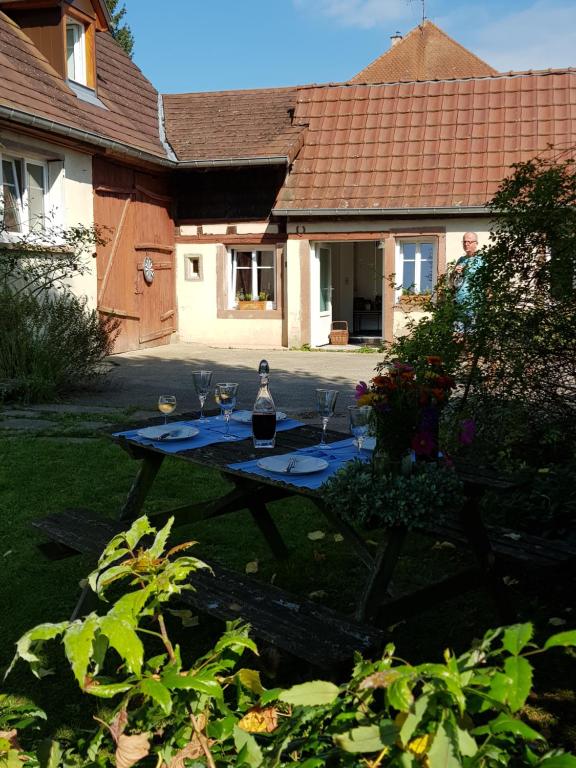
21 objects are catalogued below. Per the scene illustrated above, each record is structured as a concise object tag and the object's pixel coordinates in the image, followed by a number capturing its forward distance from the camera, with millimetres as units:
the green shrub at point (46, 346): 9062
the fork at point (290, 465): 3311
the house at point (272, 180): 14141
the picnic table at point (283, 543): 2604
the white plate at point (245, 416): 4328
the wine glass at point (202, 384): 4418
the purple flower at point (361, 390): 3024
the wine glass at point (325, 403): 3850
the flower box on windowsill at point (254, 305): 16234
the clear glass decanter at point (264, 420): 3738
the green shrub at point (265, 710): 972
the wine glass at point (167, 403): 4207
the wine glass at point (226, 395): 4082
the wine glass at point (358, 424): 3527
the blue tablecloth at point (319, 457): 3199
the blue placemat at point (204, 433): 3854
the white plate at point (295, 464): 3303
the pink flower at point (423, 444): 2898
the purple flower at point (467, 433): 3114
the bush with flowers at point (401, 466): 2740
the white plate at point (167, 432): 3926
